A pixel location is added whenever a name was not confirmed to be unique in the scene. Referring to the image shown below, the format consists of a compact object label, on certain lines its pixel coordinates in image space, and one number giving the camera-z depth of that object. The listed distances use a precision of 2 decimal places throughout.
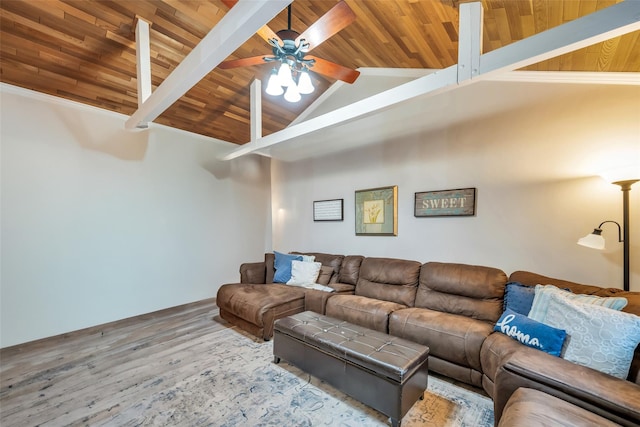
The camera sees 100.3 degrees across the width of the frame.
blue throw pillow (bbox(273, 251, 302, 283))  3.81
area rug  1.79
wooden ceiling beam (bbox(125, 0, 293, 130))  1.43
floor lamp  2.09
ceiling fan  1.80
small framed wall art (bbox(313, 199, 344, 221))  4.23
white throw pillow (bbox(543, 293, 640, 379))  1.45
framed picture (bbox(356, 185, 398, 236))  3.62
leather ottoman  1.71
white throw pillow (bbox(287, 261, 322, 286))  3.69
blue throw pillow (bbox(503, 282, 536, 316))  2.17
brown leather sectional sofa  1.32
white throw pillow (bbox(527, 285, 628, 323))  1.74
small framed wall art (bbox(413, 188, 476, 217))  2.99
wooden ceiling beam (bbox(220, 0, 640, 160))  1.32
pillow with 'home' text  1.68
